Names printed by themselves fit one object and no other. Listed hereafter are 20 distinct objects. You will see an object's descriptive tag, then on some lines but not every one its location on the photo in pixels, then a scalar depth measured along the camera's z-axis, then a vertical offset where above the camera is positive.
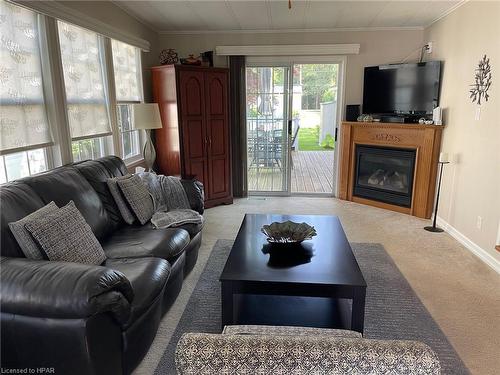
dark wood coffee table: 1.85 -0.90
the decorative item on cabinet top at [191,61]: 4.58 +0.65
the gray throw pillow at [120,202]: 2.73 -0.69
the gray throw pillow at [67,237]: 1.80 -0.67
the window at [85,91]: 3.03 +0.19
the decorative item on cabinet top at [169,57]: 4.70 +0.72
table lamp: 3.78 -0.09
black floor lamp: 3.79 -0.87
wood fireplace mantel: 4.25 -0.45
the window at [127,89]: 3.94 +0.27
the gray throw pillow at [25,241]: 1.77 -0.64
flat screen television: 4.27 +0.29
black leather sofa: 1.41 -0.86
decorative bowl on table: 2.32 -0.80
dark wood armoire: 4.40 -0.16
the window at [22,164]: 2.46 -0.38
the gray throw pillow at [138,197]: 2.75 -0.68
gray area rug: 1.98 -1.33
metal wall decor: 3.20 +0.27
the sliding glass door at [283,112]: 5.18 -0.01
